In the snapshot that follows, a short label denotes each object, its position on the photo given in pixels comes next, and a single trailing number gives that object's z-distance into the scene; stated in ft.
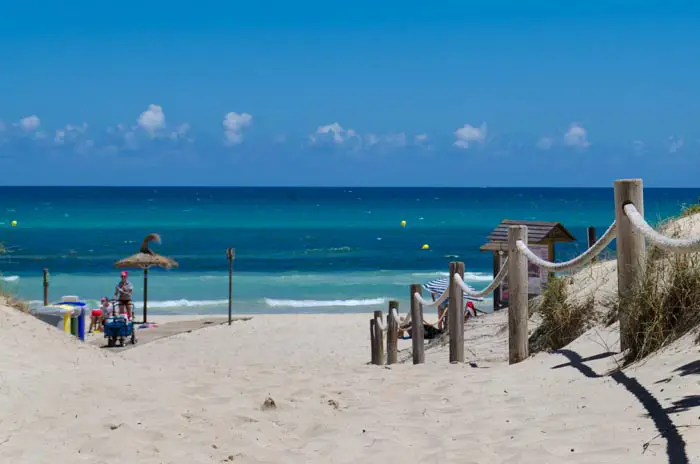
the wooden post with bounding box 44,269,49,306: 80.74
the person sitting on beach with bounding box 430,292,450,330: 58.39
